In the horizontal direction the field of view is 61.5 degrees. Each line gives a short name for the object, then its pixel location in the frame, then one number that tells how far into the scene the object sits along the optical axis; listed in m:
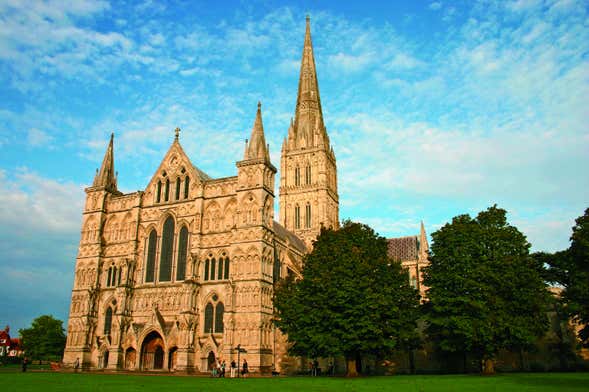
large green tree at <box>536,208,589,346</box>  36.19
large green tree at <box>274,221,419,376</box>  35.22
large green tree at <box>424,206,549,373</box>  36.03
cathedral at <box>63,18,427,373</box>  43.23
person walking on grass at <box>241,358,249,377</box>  39.60
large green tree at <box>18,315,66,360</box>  78.88
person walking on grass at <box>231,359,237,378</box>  38.81
